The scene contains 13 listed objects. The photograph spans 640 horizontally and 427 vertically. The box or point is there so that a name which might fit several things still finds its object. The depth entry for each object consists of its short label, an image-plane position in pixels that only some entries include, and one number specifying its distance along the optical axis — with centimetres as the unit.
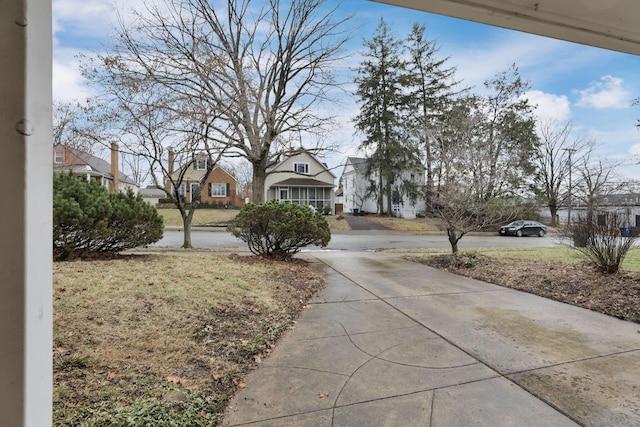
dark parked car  2355
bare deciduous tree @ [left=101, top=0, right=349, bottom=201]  991
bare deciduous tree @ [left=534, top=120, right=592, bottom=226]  2674
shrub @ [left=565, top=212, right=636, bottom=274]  541
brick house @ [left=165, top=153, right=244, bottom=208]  3297
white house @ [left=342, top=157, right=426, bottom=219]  2930
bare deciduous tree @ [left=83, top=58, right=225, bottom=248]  949
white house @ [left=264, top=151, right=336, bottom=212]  3203
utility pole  2689
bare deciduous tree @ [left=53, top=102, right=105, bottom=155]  989
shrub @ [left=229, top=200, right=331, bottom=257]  722
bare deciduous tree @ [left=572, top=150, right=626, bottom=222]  2212
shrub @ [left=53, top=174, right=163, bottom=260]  543
